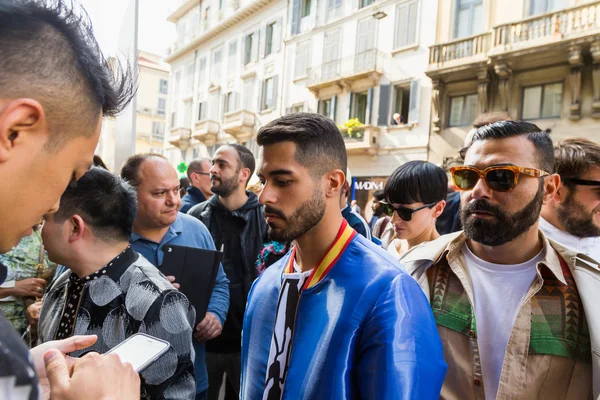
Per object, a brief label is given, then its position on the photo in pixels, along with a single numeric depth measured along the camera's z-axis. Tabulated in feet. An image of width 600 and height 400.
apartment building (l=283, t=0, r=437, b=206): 55.42
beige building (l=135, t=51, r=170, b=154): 151.23
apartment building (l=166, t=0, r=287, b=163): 79.41
